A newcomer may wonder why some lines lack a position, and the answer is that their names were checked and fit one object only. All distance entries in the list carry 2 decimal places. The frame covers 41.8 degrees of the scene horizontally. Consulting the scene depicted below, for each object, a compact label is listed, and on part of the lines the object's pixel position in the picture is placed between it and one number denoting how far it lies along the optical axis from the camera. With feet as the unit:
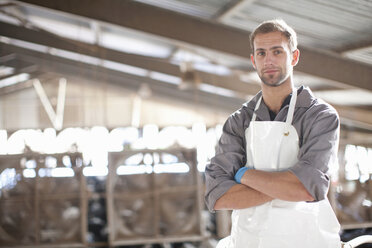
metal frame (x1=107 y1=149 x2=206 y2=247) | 20.49
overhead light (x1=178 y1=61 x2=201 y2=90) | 27.84
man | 6.15
